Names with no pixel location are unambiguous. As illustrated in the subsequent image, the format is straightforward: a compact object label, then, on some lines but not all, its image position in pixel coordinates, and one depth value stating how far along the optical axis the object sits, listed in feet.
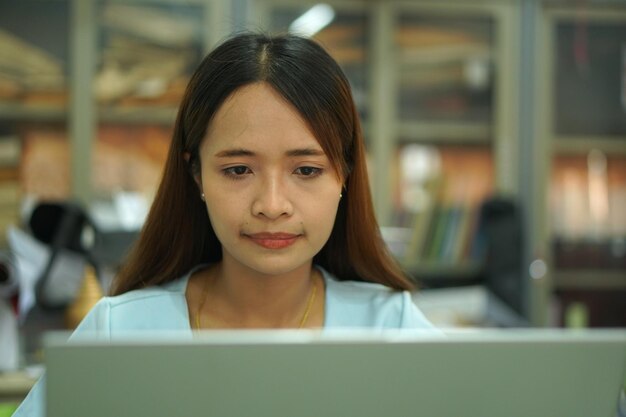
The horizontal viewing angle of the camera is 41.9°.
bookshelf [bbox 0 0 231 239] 9.53
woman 3.70
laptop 2.08
